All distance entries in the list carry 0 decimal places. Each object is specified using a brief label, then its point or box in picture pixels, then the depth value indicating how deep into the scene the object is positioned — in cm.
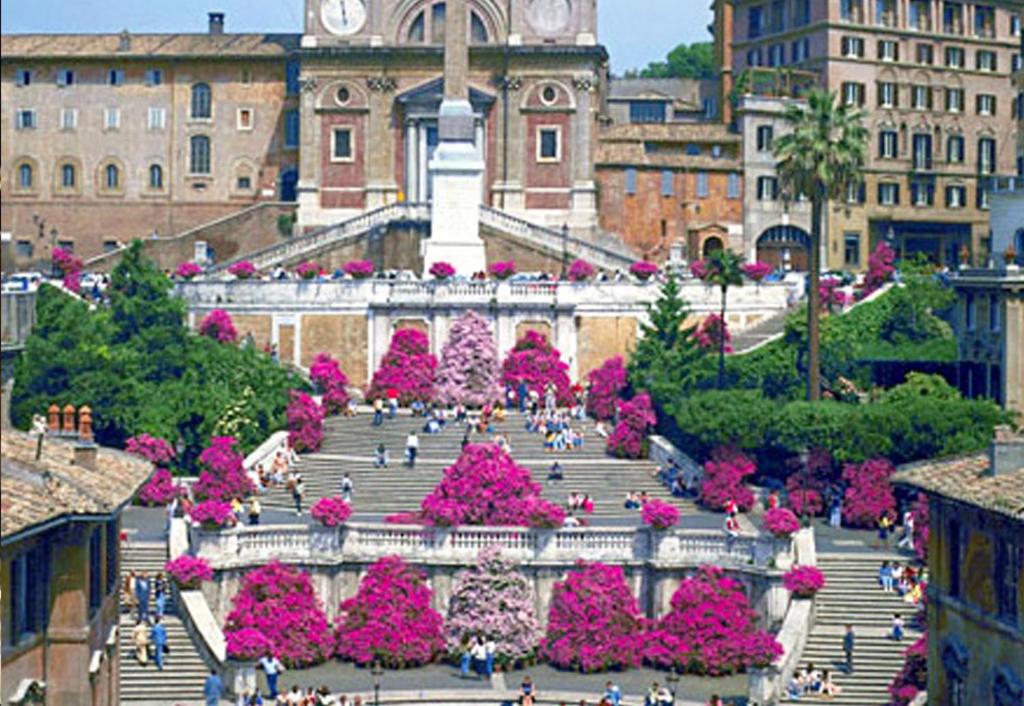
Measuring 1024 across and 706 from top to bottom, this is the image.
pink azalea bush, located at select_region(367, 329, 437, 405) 8669
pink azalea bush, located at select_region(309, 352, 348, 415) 8425
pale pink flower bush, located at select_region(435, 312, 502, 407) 8681
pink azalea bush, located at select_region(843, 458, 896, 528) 6919
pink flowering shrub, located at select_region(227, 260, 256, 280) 9238
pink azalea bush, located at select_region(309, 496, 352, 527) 6100
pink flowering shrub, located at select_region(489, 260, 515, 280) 9112
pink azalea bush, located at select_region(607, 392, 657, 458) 7712
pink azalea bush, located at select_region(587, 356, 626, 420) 8319
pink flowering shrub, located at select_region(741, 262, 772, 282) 9138
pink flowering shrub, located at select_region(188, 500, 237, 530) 5988
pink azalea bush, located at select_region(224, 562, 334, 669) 5869
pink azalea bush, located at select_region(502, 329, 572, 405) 8725
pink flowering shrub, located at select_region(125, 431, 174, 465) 7269
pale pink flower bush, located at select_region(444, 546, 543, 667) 5988
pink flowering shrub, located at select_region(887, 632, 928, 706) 5244
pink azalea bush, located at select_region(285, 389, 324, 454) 7781
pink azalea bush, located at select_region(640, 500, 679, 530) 6066
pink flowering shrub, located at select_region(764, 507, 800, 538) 5959
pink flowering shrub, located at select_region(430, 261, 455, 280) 9106
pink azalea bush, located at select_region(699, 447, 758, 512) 7100
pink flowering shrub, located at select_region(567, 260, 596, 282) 9150
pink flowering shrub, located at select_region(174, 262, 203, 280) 9250
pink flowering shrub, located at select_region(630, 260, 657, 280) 9138
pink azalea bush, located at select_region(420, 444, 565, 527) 6256
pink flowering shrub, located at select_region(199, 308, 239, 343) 8931
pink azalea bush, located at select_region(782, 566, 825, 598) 5838
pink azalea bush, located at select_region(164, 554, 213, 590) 5884
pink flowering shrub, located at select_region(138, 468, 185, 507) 7050
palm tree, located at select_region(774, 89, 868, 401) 7606
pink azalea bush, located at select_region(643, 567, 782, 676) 5831
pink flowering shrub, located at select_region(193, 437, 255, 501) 6850
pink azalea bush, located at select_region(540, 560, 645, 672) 5912
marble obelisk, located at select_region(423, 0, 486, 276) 9806
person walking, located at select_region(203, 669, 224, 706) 5356
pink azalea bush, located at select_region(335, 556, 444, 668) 5919
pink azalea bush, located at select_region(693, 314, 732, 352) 8588
